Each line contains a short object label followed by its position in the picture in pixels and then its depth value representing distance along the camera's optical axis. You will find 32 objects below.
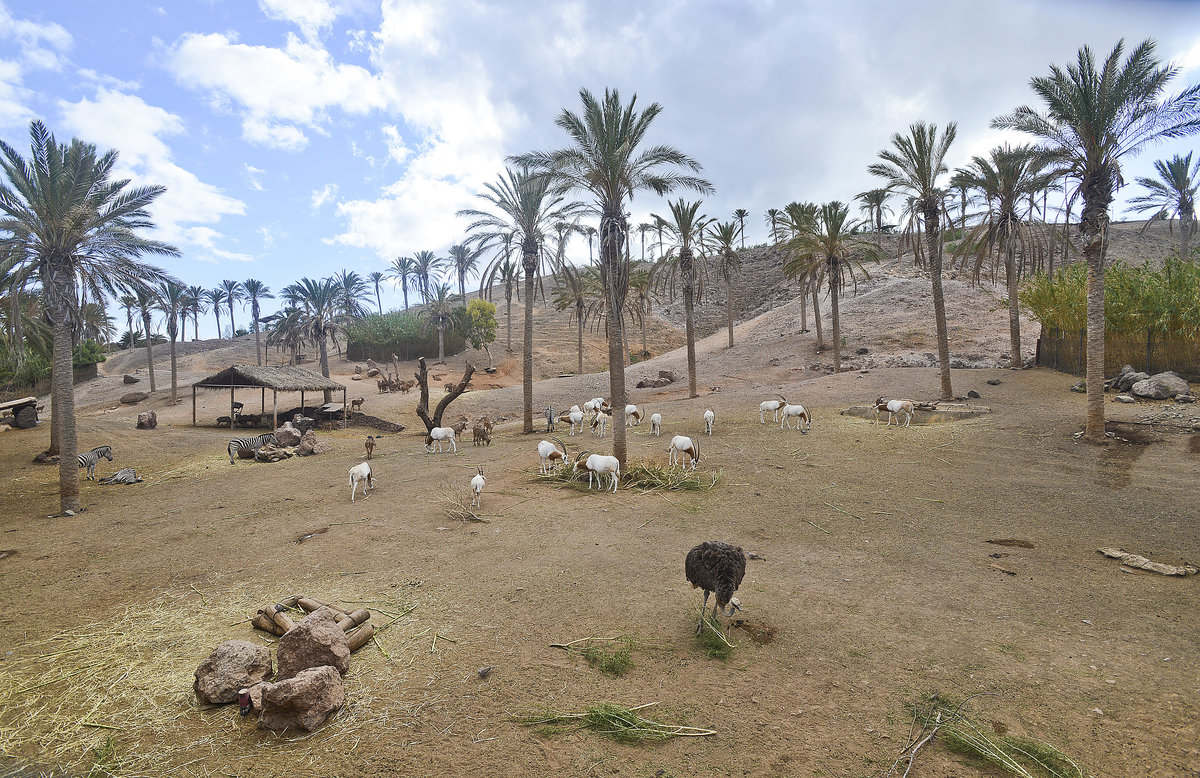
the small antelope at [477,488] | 11.27
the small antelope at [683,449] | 13.18
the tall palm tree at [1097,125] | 13.97
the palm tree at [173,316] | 41.88
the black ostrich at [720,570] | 5.89
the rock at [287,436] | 22.25
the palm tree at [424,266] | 88.00
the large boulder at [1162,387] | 17.30
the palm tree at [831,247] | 29.50
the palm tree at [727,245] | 38.28
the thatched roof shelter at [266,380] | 28.06
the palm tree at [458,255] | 75.73
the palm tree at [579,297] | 39.02
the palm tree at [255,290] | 90.25
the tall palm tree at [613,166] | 14.65
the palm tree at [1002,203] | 24.03
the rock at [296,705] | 4.48
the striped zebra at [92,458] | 17.23
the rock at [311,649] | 5.11
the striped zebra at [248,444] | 19.75
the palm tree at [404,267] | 96.50
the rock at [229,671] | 4.94
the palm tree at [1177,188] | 38.56
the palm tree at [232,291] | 92.94
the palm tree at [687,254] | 28.59
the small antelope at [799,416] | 17.63
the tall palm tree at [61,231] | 13.99
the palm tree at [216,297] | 92.50
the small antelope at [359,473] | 12.62
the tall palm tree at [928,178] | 21.22
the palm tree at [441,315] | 55.59
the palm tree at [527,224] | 22.25
